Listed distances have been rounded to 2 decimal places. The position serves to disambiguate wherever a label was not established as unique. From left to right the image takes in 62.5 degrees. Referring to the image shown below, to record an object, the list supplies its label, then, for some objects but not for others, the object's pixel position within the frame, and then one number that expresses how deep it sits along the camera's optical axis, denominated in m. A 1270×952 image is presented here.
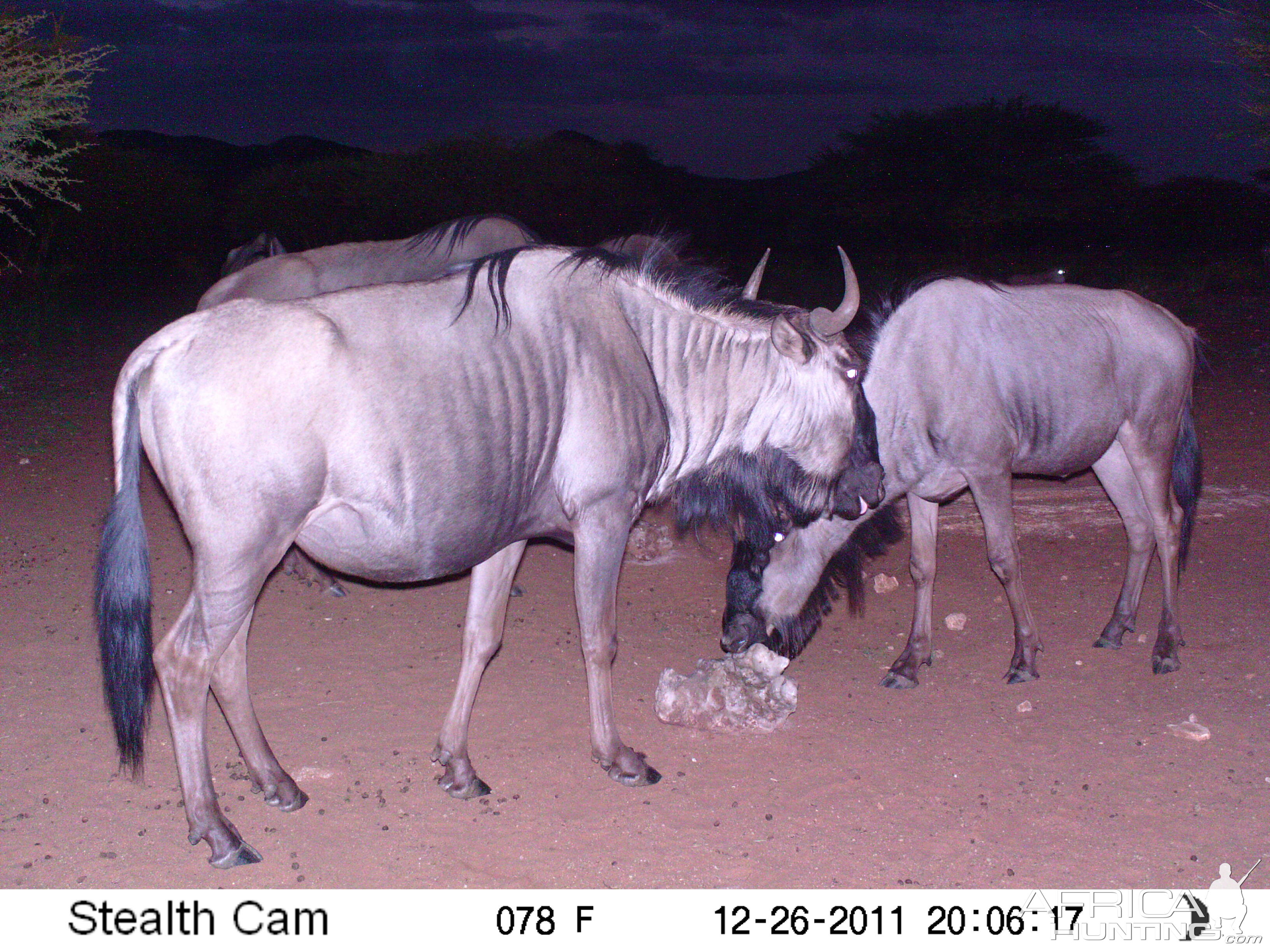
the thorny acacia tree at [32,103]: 7.81
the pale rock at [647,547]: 6.26
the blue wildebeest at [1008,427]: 4.75
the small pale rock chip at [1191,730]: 4.06
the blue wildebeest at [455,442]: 2.93
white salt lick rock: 4.15
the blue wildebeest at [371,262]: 5.83
